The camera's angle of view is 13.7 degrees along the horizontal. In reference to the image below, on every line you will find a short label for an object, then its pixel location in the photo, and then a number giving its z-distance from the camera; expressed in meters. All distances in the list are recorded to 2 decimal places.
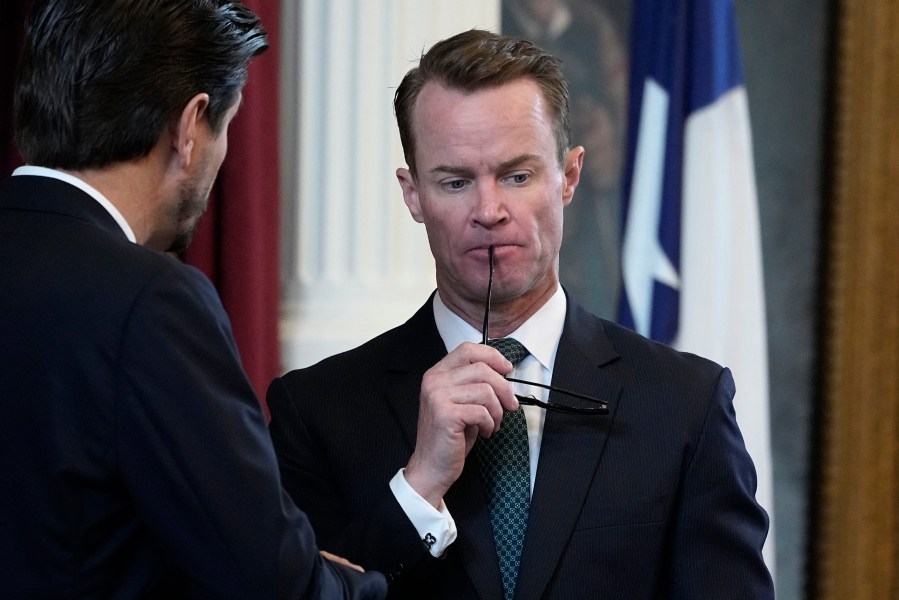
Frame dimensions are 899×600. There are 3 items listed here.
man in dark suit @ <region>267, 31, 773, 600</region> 3.47
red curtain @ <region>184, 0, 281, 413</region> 4.11
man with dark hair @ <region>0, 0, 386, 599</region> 3.18
